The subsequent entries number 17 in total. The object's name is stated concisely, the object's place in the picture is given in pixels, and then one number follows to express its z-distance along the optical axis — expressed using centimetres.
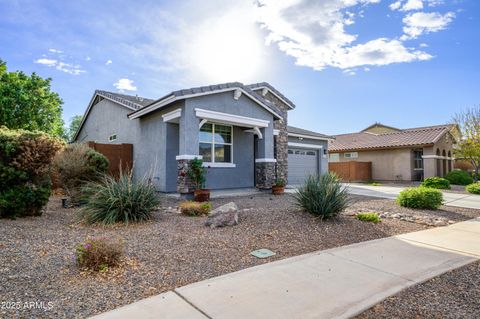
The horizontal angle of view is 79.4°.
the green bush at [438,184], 1720
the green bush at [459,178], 2098
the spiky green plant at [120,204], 676
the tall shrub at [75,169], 923
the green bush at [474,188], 1522
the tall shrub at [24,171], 650
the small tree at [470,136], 2066
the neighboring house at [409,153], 2247
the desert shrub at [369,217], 738
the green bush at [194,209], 781
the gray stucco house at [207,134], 1076
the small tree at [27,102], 1783
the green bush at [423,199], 956
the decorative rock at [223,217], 650
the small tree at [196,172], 1044
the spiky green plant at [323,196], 699
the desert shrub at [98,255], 401
